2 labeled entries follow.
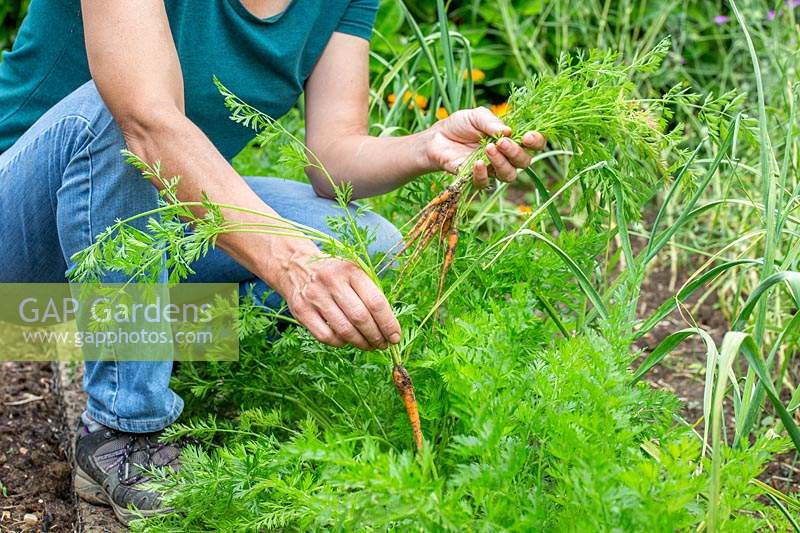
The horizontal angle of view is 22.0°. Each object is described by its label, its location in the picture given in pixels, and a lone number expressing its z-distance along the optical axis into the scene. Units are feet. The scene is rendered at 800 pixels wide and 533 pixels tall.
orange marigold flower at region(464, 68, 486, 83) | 10.98
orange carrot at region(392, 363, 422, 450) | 6.59
